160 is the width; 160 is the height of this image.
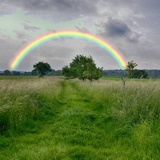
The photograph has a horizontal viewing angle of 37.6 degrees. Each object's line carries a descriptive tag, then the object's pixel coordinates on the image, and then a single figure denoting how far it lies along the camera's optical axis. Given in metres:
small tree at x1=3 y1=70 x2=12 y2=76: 170.49
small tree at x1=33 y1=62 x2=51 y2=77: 122.24
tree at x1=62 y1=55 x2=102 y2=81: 40.44
